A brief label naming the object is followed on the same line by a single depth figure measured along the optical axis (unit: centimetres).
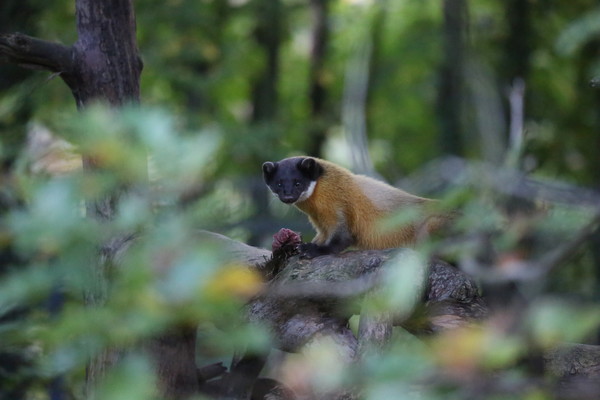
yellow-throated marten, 1493
